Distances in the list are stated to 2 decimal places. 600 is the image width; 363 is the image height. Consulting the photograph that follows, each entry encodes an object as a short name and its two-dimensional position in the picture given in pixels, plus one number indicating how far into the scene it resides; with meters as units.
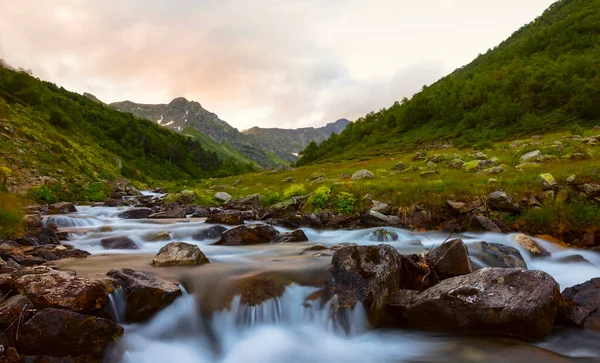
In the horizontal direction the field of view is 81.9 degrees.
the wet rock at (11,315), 4.98
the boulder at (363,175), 24.95
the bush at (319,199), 18.47
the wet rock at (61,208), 18.56
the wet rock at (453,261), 8.01
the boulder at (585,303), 6.65
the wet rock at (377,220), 15.47
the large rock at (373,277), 7.32
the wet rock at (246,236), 13.23
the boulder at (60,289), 5.55
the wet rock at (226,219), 17.41
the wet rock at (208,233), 14.55
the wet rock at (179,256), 9.51
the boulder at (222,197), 26.77
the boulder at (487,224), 13.20
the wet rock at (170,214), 20.20
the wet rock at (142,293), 6.70
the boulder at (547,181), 14.05
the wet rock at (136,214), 20.19
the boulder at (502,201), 13.89
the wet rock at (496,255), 9.66
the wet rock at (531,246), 11.15
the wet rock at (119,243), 12.45
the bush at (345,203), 17.34
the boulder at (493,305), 6.35
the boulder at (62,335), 5.02
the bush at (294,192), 21.76
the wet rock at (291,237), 13.64
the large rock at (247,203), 22.38
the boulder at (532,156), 20.72
